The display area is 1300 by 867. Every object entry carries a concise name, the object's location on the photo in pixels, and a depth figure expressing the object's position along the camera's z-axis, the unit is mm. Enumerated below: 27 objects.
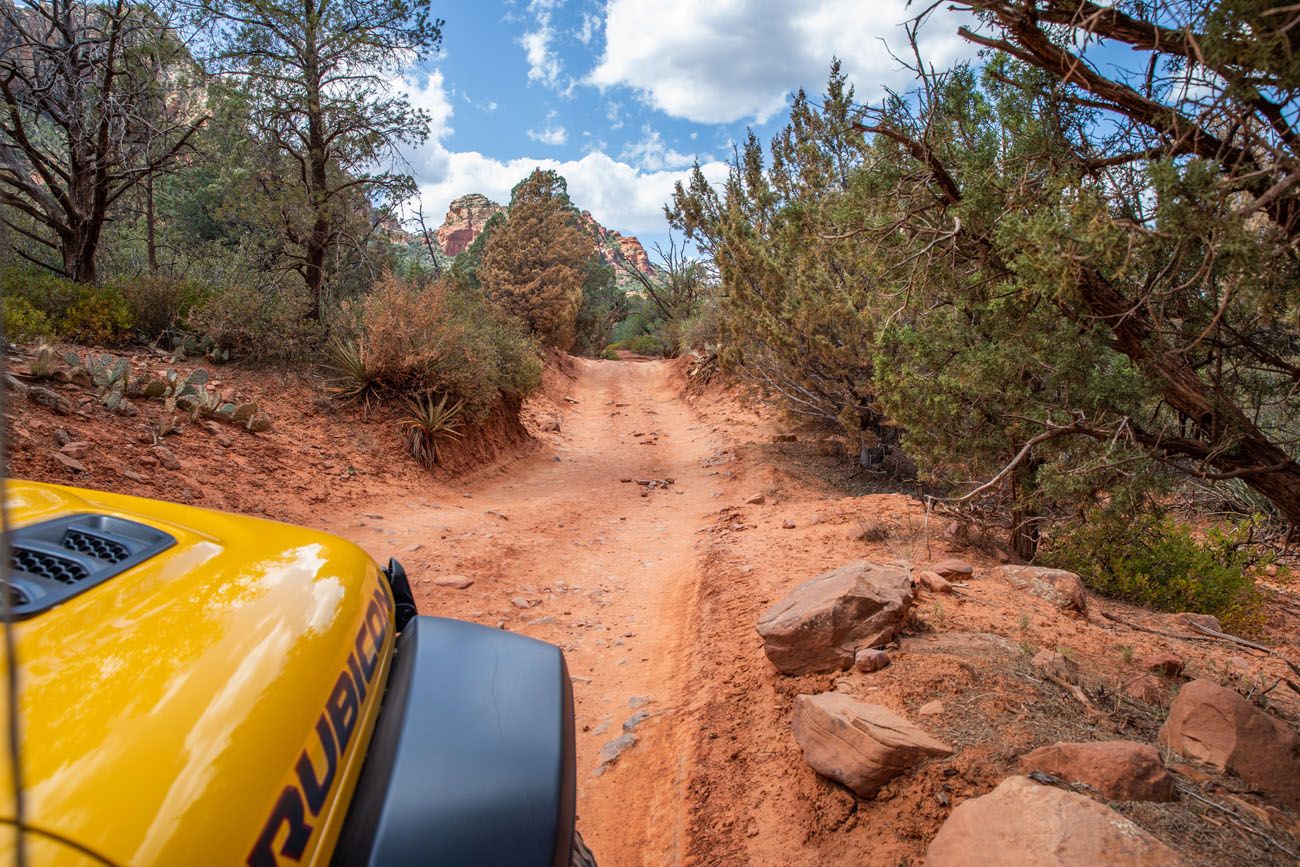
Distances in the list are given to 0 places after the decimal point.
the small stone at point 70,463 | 5516
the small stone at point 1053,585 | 4613
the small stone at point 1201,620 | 4918
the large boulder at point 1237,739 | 2611
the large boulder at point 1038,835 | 1954
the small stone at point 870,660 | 3576
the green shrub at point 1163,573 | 5605
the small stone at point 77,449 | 5668
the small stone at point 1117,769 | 2396
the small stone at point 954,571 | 4941
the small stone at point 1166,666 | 3715
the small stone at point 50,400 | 6070
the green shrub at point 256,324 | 8898
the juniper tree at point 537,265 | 24219
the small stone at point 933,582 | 4656
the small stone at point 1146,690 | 3326
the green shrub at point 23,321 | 6984
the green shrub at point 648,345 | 34231
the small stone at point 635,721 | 3826
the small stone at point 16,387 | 5970
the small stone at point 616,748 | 3545
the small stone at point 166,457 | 6297
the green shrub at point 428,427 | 9086
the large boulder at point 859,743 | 2746
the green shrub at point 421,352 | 9398
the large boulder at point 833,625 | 3730
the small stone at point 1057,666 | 3395
